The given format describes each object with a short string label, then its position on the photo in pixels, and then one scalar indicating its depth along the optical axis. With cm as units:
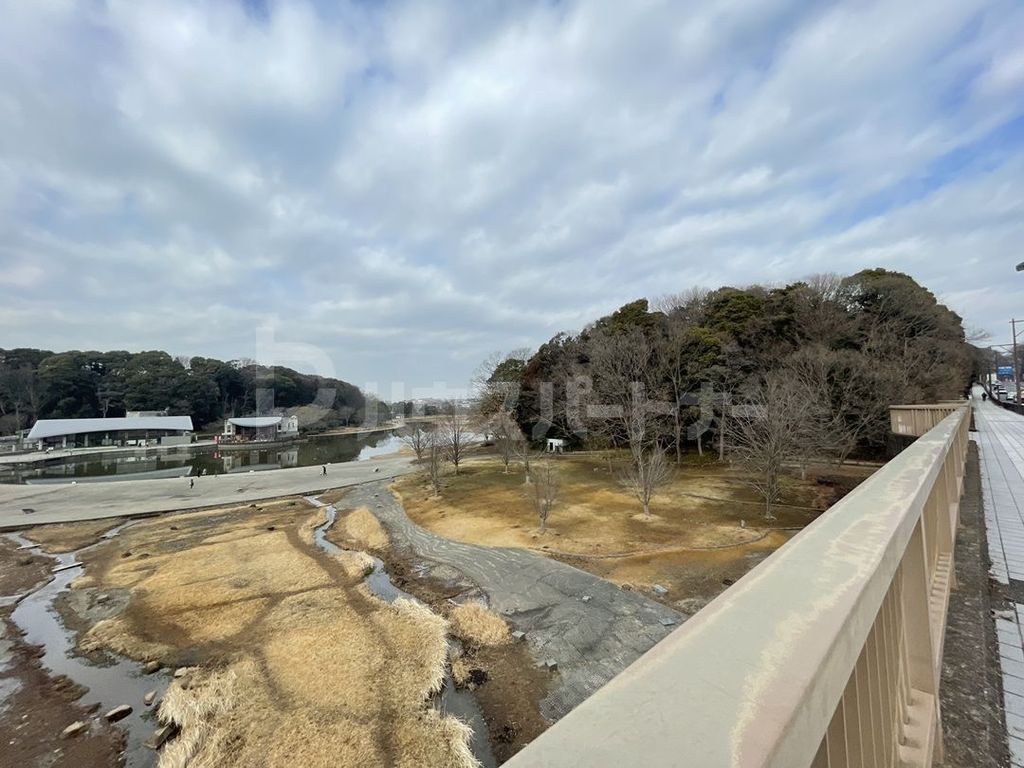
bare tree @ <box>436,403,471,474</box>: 2273
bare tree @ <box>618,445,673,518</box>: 1266
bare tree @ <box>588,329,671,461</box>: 2069
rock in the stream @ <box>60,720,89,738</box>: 573
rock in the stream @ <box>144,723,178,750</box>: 541
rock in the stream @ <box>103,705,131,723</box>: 595
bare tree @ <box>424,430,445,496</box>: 1812
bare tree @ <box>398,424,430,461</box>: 2316
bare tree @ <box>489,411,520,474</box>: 2220
